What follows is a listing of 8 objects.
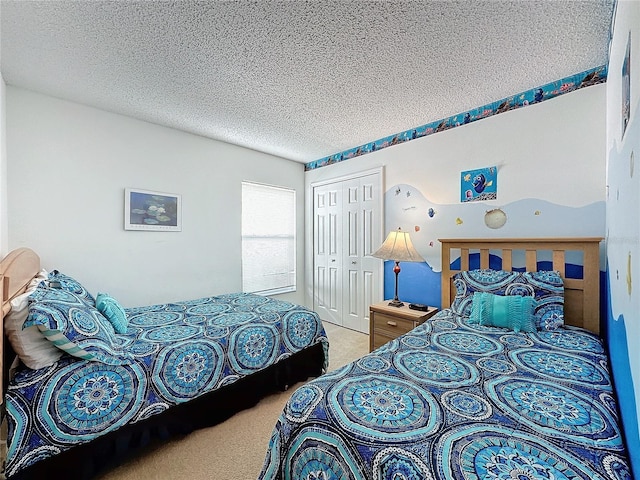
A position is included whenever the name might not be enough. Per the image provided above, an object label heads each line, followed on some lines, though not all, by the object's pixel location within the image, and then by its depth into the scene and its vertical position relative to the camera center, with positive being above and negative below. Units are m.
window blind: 3.74 +0.08
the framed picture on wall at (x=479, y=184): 2.54 +0.55
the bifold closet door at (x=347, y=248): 3.51 -0.05
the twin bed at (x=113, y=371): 1.31 -0.74
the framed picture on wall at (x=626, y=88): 1.01 +0.59
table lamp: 2.76 -0.07
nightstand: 2.54 -0.72
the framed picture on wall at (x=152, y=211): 2.78 +0.35
